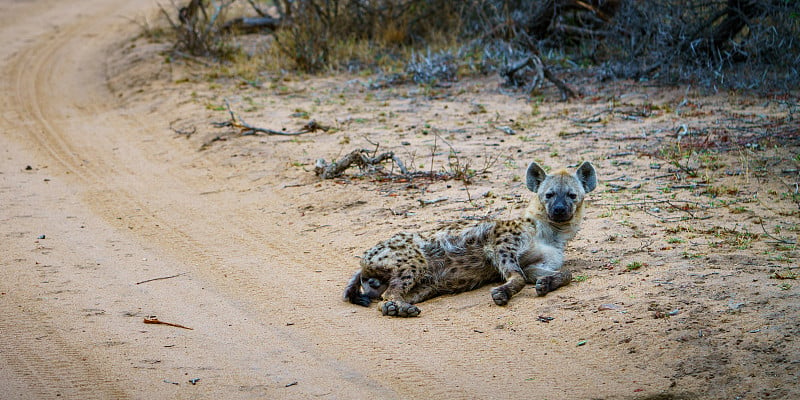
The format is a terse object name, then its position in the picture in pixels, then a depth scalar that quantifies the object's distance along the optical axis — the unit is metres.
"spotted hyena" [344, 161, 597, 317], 9.34
